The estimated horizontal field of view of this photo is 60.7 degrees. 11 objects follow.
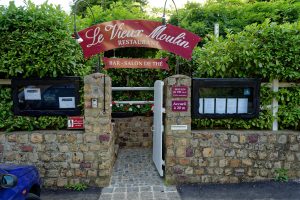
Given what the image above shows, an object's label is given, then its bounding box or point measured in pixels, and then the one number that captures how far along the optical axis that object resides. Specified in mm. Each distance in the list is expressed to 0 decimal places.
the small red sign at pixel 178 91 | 5551
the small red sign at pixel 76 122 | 5641
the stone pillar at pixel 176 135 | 5574
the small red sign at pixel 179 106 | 5574
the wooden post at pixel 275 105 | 5805
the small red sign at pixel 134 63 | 6035
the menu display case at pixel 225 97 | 5695
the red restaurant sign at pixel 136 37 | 5750
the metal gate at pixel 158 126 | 5719
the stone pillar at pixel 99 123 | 5453
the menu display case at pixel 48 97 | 5590
